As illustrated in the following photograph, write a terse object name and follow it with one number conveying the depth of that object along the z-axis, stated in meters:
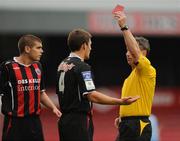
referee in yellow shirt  15.84
